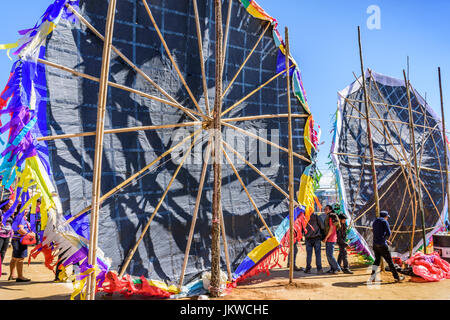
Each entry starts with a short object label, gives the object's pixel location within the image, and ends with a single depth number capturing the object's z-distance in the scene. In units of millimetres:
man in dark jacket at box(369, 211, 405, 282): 6586
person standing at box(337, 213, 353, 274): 8094
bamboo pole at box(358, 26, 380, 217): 7518
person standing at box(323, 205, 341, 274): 7828
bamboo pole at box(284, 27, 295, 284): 6074
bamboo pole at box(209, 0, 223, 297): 5098
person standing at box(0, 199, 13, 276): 6893
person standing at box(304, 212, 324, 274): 7934
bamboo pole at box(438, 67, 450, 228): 9414
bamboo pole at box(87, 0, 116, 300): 3645
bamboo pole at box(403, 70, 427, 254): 8427
